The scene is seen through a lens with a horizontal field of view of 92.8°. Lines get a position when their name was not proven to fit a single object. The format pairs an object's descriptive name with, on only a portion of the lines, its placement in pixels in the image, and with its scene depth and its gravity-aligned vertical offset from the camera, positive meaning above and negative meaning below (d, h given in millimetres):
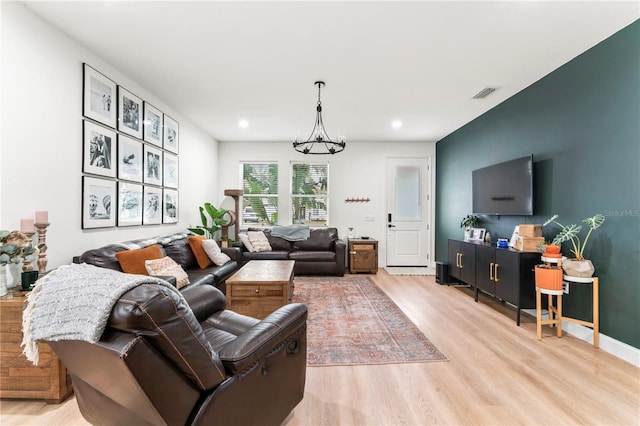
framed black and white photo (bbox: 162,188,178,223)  4262 +74
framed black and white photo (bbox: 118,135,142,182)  3273 +589
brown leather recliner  967 -598
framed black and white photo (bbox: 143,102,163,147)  3762 +1112
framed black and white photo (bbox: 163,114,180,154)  4270 +1119
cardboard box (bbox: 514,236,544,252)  3170 -309
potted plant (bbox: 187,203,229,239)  5246 -130
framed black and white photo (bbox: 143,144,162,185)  3764 +591
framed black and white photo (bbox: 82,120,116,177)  2799 +592
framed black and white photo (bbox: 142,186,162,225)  3773 +68
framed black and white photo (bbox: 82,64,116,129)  2785 +1100
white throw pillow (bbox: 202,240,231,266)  4082 -543
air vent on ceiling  3691 +1505
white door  6504 +17
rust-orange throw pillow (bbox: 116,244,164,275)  2808 -457
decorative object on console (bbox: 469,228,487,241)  4457 -311
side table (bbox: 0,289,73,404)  1864 -970
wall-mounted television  3465 +322
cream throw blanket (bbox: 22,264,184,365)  973 -310
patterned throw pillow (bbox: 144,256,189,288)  2926 -575
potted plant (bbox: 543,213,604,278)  2648 -285
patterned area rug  2479 -1167
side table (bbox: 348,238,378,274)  5824 -834
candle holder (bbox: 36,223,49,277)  2182 -264
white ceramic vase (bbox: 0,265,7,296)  1939 -453
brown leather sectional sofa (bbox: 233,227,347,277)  5453 -819
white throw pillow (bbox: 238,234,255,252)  5568 -555
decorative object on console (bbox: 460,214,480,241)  4727 -155
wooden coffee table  2920 -801
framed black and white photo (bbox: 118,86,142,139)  3258 +1099
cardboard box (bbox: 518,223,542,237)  3223 -177
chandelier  3657 +1377
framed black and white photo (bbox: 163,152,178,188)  4273 +596
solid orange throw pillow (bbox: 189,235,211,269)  3987 -534
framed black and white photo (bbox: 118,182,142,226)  3318 +84
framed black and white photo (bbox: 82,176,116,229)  2822 +84
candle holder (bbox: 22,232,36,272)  2047 -373
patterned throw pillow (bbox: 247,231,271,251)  5637 -543
